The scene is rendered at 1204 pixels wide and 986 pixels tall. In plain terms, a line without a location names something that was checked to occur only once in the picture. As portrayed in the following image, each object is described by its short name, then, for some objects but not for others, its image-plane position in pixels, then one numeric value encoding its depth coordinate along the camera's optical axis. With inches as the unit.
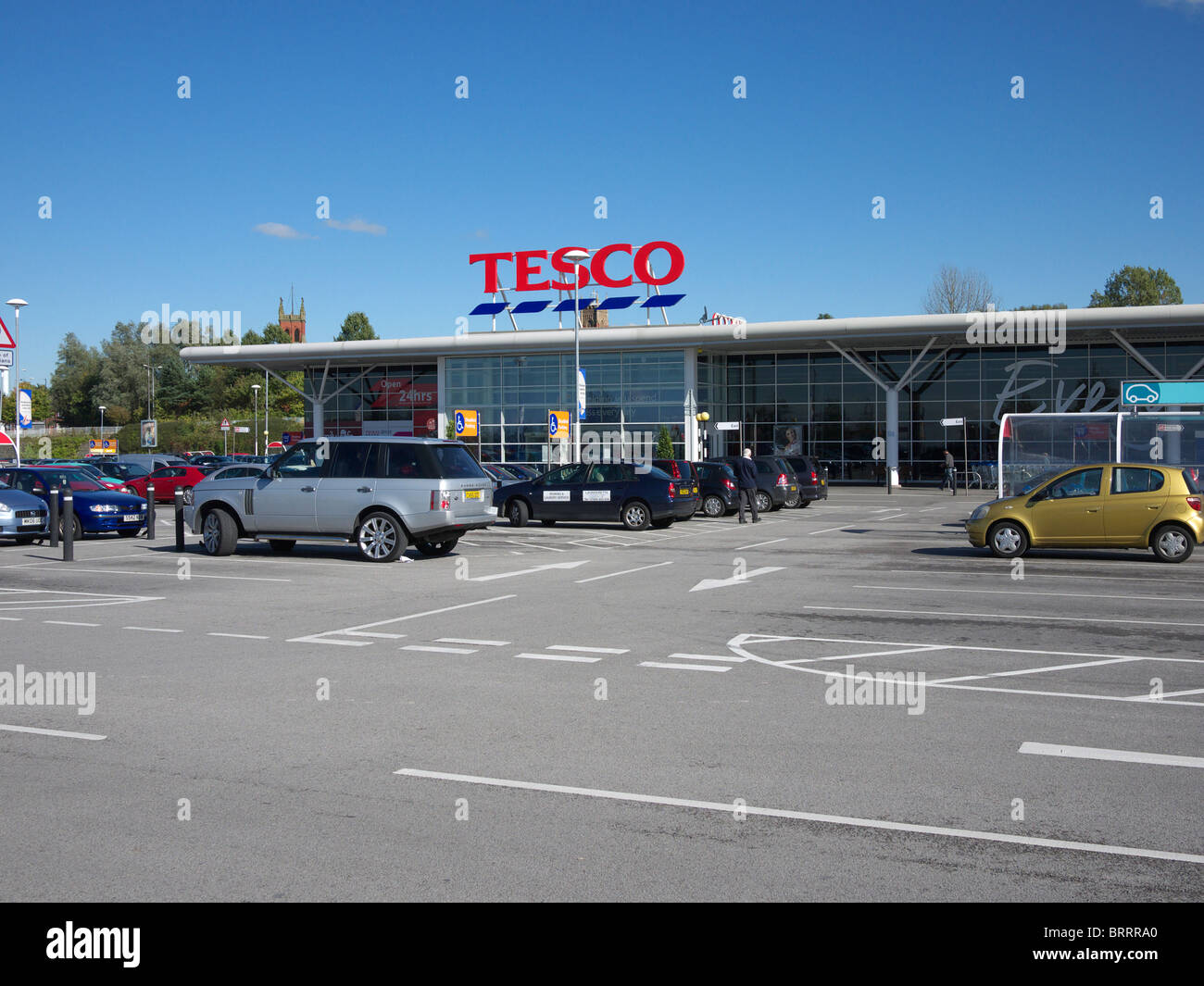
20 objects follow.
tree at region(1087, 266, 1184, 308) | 3612.2
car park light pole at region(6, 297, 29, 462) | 1047.7
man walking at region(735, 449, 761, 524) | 1201.4
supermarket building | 1905.8
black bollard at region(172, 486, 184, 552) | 740.6
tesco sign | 1974.7
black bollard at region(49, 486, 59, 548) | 784.3
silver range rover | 673.6
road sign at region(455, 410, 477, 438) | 2102.6
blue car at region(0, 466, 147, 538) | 882.1
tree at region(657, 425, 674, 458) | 1963.6
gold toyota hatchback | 698.2
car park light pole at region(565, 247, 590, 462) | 1322.6
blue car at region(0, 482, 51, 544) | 821.2
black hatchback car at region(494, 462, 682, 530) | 967.6
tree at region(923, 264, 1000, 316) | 2891.2
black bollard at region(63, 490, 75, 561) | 696.4
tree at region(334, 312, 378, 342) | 5123.0
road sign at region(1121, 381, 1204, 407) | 1045.2
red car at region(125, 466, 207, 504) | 1542.8
